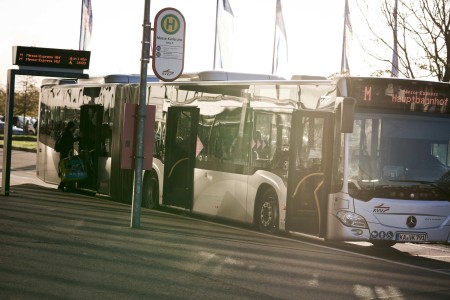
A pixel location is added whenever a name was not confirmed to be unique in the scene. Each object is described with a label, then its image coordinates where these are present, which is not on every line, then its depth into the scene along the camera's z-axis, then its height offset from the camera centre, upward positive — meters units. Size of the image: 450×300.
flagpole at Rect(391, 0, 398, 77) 30.30 +2.55
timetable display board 23.02 +1.39
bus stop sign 17.36 +1.38
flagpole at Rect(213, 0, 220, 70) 42.94 +3.72
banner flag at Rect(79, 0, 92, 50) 41.41 +3.97
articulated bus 15.84 -0.37
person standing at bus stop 26.34 -0.58
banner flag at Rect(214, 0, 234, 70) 43.03 +4.15
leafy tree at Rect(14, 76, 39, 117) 104.12 +2.17
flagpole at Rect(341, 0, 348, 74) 42.94 +4.04
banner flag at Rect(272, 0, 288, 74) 44.69 +4.31
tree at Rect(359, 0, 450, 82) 28.77 +3.11
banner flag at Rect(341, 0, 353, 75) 43.19 +4.29
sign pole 17.34 -0.09
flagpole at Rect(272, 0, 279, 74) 45.14 +4.19
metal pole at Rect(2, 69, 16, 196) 22.83 -0.27
